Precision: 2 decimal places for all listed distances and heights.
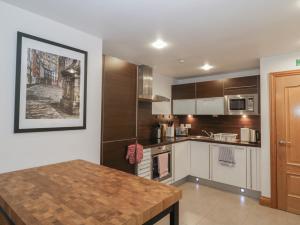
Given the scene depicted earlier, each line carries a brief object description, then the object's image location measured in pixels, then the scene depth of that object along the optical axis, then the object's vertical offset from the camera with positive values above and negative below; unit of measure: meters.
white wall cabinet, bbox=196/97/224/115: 3.77 +0.26
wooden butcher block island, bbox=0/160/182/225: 0.72 -0.38
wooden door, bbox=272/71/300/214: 2.71 -0.27
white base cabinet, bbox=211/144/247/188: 3.27 -0.93
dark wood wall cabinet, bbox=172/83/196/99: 4.20 +0.63
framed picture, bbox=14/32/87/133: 1.64 +0.31
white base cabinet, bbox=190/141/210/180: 3.72 -0.84
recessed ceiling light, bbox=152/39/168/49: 2.38 +0.98
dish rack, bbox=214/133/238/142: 3.72 -0.36
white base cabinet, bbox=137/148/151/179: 2.86 -0.74
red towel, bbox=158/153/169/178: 3.24 -0.81
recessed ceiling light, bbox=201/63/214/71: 3.49 +0.99
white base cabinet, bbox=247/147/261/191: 3.11 -0.84
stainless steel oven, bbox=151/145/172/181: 3.14 -0.73
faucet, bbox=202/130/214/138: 4.13 -0.34
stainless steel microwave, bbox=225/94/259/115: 3.37 +0.27
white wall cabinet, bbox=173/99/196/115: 4.18 +0.27
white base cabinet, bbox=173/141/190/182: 3.60 -0.83
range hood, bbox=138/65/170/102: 3.39 +0.63
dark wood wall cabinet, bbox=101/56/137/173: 2.29 +0.09
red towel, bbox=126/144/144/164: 2.53 -0.49
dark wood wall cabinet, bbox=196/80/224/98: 3.79 +0.62
